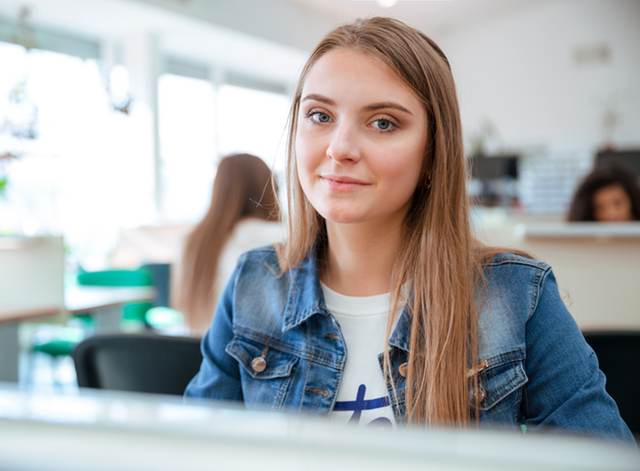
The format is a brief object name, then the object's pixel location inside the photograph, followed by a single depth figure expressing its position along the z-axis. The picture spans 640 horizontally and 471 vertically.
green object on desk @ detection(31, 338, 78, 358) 3.51
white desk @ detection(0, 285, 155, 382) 2.60
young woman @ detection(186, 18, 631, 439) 0.98
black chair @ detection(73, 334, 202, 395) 1.38
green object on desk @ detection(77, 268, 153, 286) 3.86
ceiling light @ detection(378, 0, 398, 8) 6.99
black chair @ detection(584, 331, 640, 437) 1.33
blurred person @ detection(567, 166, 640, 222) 3.61
